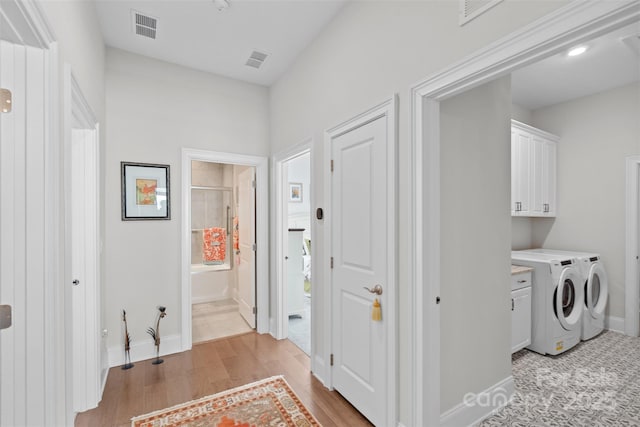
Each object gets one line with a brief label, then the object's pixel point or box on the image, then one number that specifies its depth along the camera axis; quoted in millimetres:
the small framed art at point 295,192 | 6098
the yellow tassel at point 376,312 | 1890
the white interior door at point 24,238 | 1145
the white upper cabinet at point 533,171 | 3631
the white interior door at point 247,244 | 3662
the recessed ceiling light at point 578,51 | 2729
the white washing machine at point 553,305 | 2973
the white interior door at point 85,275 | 2100
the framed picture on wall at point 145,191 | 2881
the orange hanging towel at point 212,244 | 4927
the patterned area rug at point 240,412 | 1994
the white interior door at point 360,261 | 1912
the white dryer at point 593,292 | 3365
